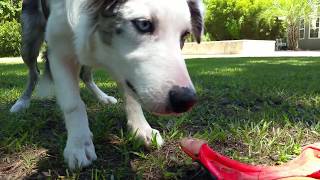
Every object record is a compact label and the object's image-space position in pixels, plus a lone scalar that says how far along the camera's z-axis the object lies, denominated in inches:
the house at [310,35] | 768.6
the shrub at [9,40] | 595.8
